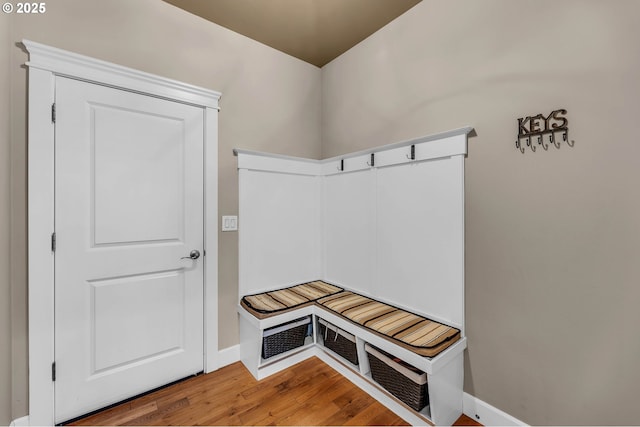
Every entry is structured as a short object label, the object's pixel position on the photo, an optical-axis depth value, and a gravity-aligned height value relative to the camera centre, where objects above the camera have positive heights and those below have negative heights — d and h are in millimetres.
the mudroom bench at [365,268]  1619 -440
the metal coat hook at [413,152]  1908 +438
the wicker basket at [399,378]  1512 -980
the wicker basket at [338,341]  1938 -964
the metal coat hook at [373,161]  2209 +437
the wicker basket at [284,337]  1994 -945
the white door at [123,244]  1597 -194
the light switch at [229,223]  2166 -70
